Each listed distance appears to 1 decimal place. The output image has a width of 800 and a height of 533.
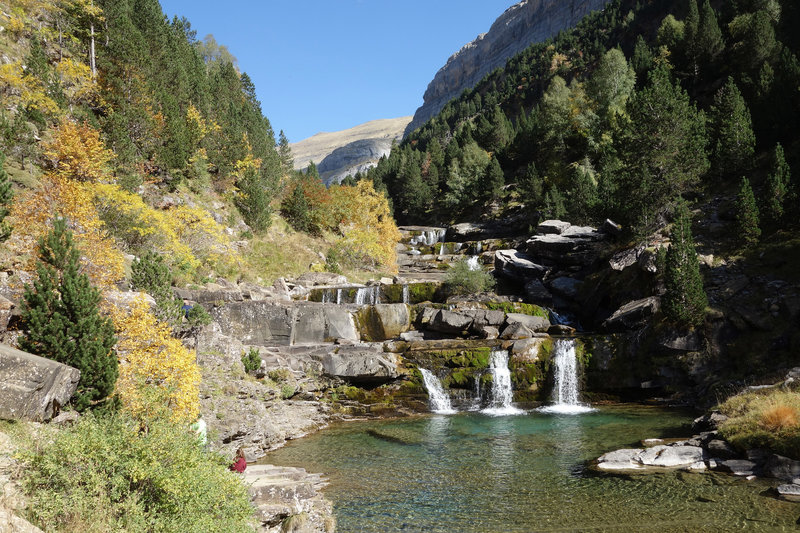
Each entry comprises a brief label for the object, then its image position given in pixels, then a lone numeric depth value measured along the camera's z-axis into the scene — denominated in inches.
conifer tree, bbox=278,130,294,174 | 2543.3
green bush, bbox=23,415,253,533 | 274.5
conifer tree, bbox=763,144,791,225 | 1127.6
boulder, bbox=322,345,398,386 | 1041.6
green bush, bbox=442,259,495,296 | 1530.5
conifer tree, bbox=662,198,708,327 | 975.0
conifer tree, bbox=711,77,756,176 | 1423.5
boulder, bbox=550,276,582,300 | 1470.6
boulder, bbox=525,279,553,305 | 1509.6
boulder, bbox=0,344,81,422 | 388.5
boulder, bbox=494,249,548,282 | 1642.5
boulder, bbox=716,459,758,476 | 532.1
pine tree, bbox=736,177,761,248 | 1120.2
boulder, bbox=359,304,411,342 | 1272.1
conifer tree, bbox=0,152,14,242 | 671.8
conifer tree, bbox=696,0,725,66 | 2277.3
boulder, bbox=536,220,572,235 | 1808.6
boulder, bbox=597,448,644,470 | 584.4
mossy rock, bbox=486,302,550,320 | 1295.5
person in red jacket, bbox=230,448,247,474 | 482.1
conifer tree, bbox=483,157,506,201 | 3017.0
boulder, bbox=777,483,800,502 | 453.7
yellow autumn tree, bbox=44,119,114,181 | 1071.6
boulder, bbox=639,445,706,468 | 580.7
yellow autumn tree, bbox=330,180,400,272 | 1999.3
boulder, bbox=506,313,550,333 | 1243.2
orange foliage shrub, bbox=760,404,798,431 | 555.5
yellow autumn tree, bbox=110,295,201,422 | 528.1
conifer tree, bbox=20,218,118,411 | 482.6
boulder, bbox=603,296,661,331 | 1074.7
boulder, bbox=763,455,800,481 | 496.1
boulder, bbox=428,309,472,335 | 1246.9
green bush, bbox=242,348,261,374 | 960.3
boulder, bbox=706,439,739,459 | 573.6
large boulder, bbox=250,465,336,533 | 430.9
